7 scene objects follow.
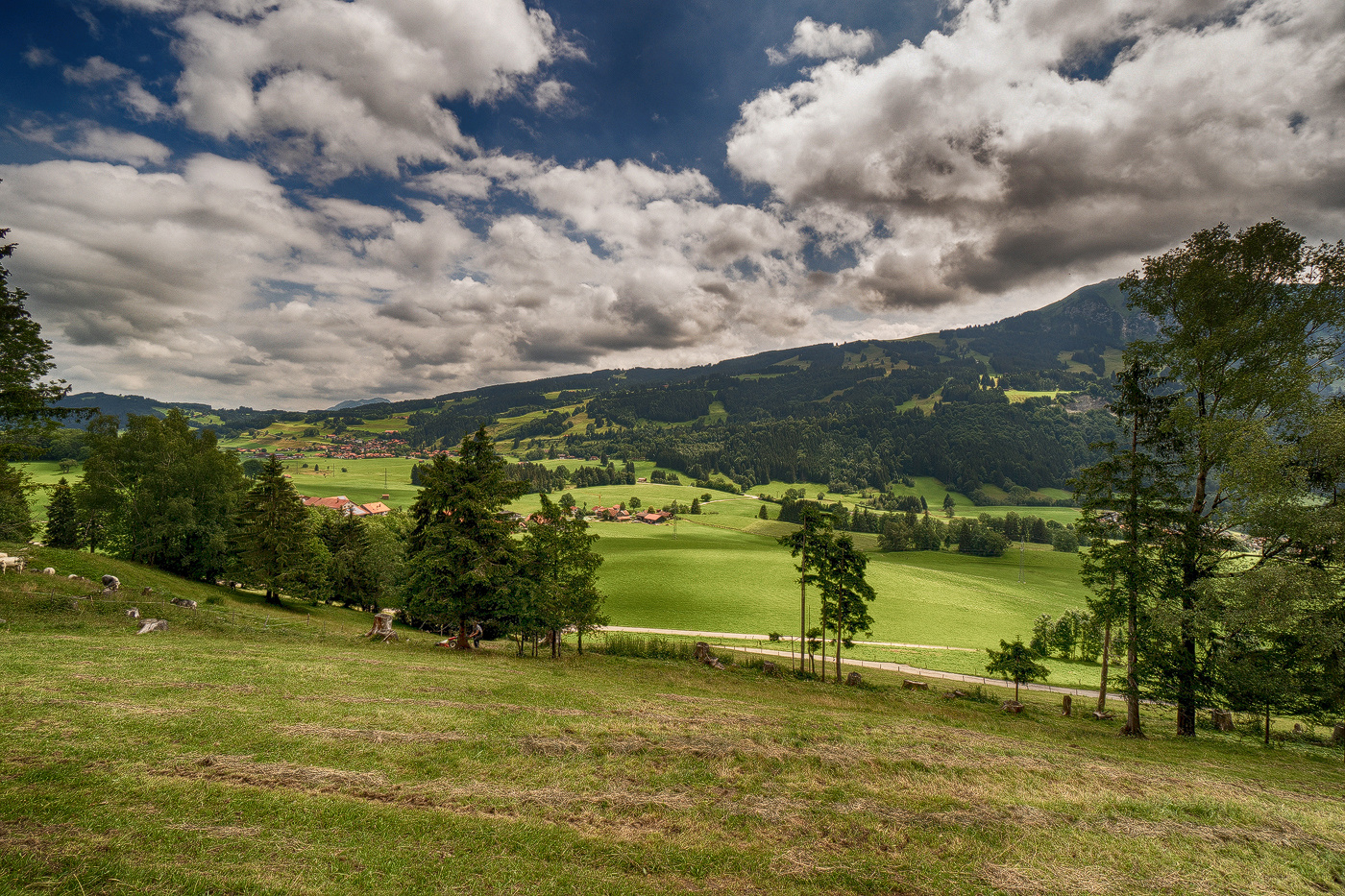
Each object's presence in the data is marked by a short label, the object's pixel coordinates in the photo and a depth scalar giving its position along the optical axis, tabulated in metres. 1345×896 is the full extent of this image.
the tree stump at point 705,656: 35.62
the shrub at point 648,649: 38.62
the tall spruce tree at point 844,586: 36.62
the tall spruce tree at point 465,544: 29.98
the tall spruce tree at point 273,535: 43.31
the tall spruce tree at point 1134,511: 21.45
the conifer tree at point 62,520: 51.53
